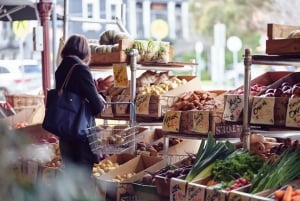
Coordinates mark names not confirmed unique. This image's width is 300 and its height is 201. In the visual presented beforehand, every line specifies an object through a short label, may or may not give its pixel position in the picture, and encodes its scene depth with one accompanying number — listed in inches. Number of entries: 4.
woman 150.4
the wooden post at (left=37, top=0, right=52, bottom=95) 253.4
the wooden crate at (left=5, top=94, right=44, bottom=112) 271.6
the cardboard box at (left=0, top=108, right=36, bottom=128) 255.8
